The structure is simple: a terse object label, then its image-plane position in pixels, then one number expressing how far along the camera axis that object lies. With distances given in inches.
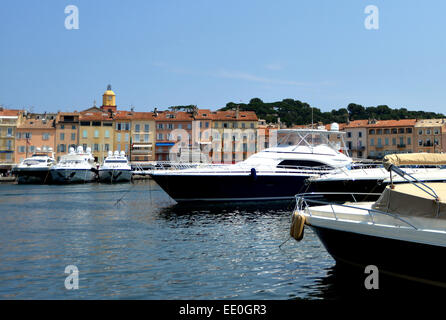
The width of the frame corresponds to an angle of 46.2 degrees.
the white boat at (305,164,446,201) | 1018.7
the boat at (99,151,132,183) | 2778.1
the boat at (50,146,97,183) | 2689.5
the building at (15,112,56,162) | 3661.4
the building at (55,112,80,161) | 3673.7
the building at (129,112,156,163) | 3693.4
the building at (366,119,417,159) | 3784.5
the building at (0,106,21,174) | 3659.9
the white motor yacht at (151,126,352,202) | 1239.5
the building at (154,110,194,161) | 3691.4
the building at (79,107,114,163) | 3676.2
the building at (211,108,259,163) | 3722.9
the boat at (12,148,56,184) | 2829.7
